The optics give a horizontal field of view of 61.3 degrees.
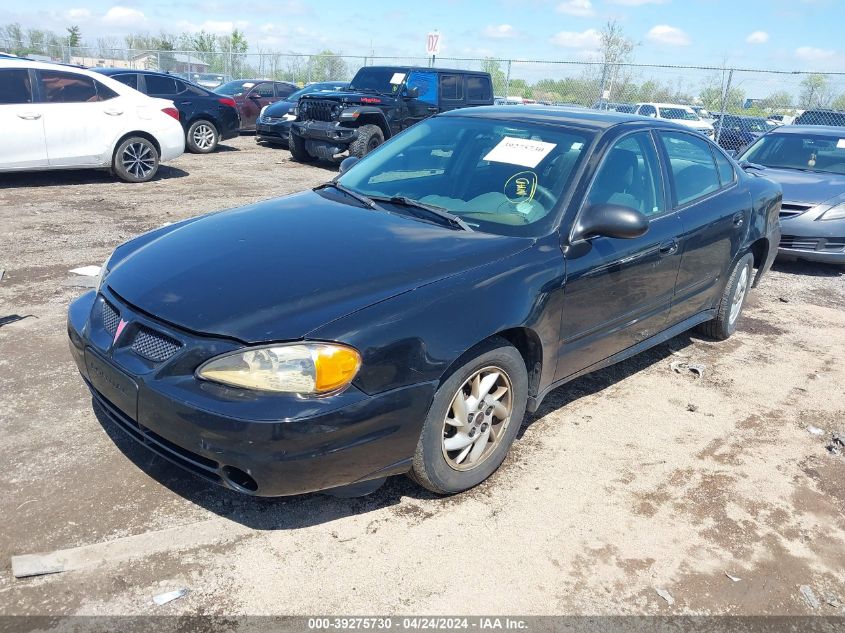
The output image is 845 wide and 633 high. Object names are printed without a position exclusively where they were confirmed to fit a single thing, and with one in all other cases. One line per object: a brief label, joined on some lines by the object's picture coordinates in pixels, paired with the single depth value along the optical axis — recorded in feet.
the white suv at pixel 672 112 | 75.73
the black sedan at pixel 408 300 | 8.59
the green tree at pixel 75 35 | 165.18
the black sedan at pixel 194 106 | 44.32
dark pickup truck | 41.88
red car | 57.57
